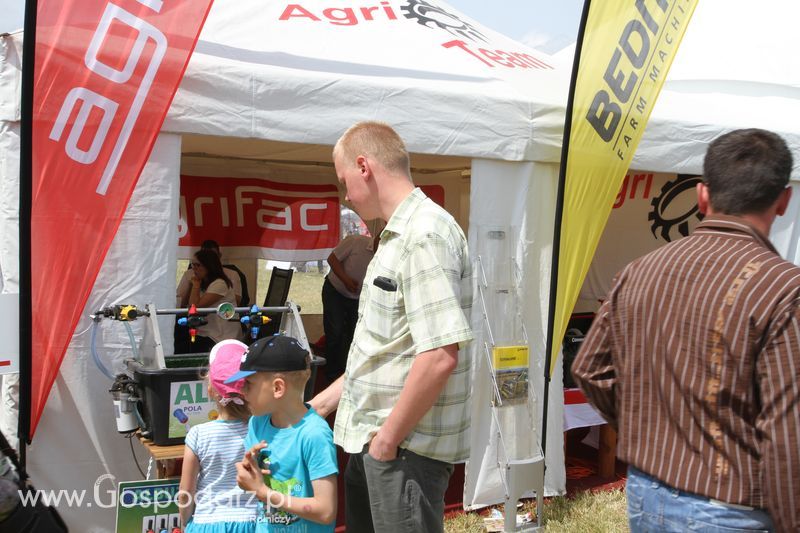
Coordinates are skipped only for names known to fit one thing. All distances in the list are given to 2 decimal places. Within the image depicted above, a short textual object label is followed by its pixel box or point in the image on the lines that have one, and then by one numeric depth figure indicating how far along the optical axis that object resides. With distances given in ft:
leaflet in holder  14.08
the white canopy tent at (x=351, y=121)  11.61
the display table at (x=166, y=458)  10.41
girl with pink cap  7.97
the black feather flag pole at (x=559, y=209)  13.08
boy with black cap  7.15
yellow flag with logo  13.08
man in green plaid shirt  6.34
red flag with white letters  10.25
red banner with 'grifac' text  25.44
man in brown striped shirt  4.49
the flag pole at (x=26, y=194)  9.80
